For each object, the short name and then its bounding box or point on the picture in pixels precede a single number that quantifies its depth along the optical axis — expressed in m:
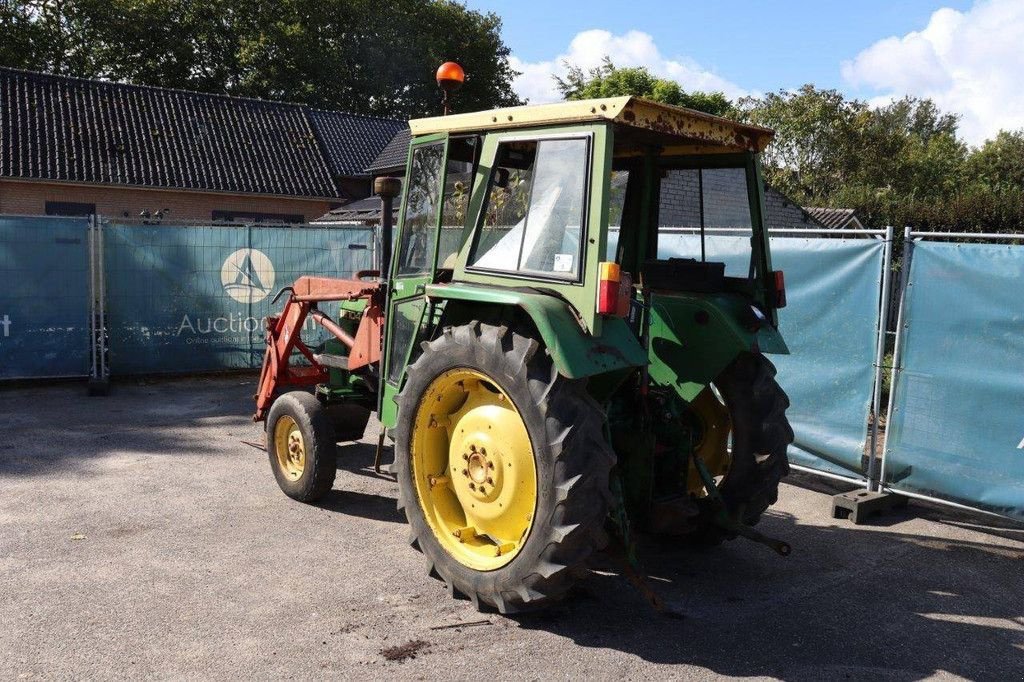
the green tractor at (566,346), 3.89
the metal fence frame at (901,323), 6.14
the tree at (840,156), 41.09
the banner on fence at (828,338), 6.46
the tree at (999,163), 40.53
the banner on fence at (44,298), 9.98
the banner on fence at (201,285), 10.70
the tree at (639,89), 38.34
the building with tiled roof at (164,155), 23.11
